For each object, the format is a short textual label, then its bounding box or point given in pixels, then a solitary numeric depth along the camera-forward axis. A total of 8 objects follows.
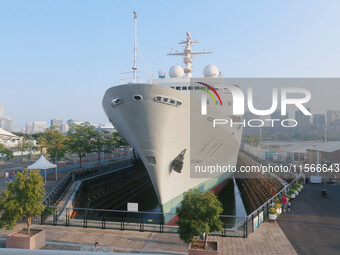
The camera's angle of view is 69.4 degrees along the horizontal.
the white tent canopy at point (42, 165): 19.17
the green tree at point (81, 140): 26.95
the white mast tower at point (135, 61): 15.43
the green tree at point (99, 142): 29.75
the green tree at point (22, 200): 8.98
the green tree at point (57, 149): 25.16
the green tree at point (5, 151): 30.70
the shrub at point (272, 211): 11.52
